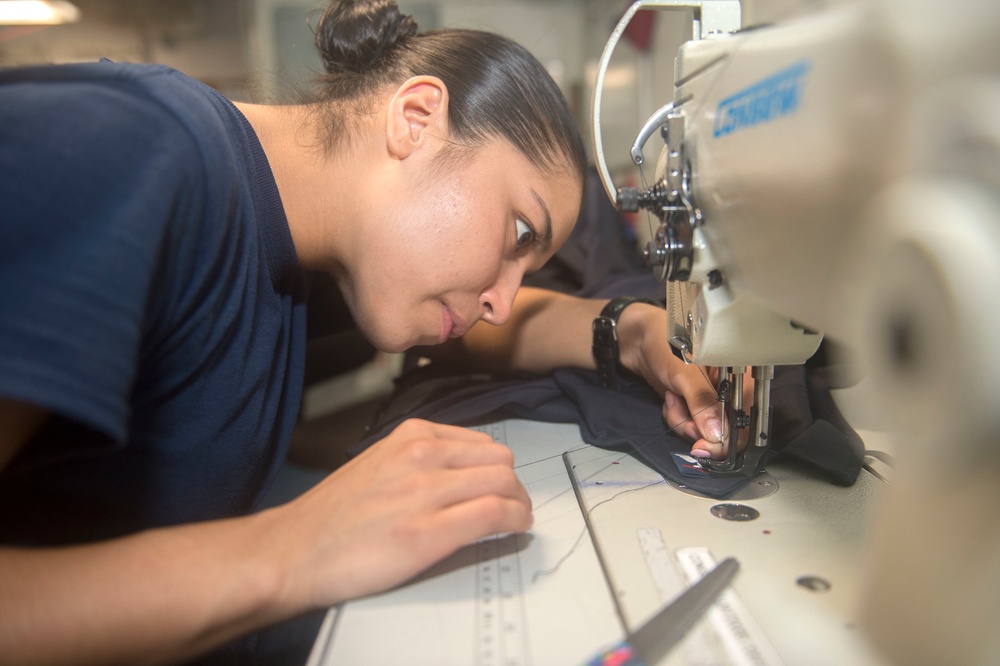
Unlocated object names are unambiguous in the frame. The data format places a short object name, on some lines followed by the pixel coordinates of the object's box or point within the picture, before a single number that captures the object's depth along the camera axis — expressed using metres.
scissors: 0.48
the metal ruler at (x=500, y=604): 0.51
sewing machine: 0.34
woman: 0.52
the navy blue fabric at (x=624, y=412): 0.78
